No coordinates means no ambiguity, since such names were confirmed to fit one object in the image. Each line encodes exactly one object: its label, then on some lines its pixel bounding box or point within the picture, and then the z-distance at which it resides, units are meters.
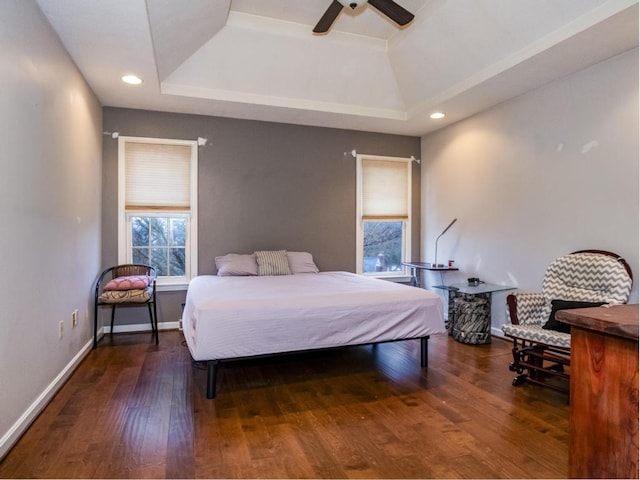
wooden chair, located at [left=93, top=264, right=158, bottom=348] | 3.79
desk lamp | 4.97
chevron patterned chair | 2.86
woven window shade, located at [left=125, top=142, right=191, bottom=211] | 4.45
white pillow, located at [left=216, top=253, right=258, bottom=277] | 4.36
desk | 4.79
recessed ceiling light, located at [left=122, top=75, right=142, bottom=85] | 3.57
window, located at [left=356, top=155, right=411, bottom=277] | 5.40
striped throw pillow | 4.46
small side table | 4.02
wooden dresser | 0.93
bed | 2.61
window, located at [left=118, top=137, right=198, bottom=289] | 4.44
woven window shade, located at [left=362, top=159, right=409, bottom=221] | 5.43
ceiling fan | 2.72
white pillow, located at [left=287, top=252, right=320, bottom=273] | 4.70
